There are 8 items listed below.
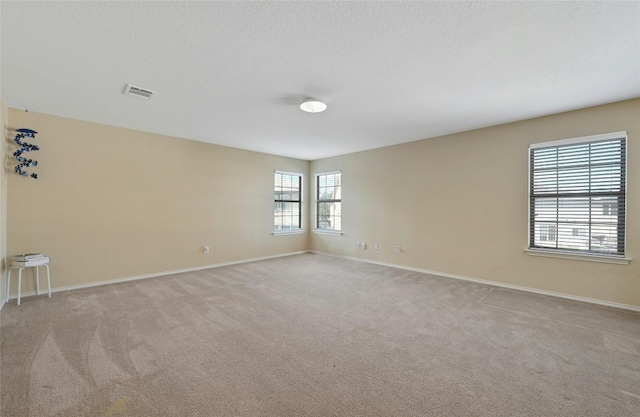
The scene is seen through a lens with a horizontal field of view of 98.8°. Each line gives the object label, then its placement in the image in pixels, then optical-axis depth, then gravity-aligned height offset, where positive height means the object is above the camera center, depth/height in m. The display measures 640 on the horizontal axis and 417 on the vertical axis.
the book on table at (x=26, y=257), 3.35 -0.68
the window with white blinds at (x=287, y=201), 6.64 +0.13
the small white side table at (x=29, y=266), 3.33 -0.80
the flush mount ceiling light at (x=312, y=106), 3.17 +1.19
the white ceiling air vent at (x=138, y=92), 2.94 +1.25
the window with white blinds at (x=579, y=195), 3.34 +0.21
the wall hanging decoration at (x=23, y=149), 3.53 +0.70
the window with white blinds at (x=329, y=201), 6.68 +0.15
